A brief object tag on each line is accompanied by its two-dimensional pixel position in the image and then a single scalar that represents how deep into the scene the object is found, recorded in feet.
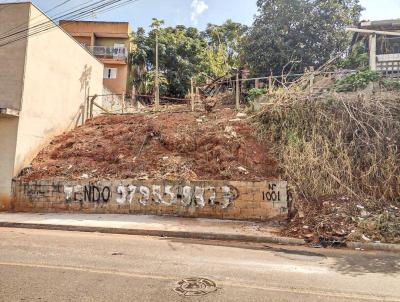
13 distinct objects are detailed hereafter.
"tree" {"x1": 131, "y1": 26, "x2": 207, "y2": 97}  97.48
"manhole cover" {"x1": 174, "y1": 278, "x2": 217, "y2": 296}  14.97
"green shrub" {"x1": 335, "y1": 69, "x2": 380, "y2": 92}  44.68
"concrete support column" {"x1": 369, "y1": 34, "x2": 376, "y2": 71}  49.14
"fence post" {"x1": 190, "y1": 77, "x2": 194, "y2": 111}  57.26
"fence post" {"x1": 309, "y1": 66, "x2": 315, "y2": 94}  45.07
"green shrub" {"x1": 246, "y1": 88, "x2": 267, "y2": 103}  50.50
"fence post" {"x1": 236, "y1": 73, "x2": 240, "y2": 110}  55.20
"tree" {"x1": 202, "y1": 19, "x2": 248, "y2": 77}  104.83
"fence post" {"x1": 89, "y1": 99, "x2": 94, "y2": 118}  60.54
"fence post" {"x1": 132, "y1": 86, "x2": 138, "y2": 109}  81.99
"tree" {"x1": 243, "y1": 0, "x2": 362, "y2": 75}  69.82
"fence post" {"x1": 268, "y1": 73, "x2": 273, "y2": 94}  47.84
